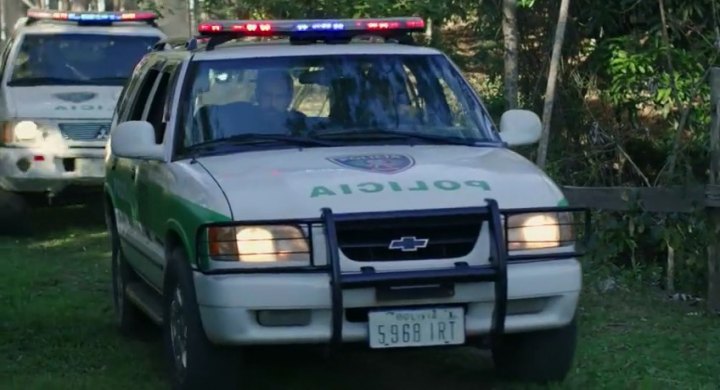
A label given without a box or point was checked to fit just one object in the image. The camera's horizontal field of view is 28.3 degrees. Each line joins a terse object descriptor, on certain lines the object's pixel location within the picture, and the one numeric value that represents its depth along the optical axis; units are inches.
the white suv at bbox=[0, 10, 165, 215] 498.0
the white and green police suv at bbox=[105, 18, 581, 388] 234.2
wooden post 329.7
